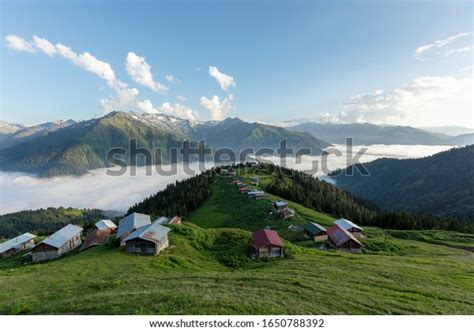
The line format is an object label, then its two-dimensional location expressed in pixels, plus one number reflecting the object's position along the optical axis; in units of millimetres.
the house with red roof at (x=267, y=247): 41062
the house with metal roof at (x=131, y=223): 47894
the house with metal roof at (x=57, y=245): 52394
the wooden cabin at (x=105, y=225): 70812
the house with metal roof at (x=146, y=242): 38344
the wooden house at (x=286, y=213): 79812
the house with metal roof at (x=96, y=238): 55534
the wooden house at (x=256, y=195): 103312
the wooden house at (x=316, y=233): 62000
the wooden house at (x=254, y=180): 132650
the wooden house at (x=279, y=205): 85062
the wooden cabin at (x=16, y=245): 63188
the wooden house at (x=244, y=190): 111675
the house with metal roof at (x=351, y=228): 66425
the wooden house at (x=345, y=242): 54469
